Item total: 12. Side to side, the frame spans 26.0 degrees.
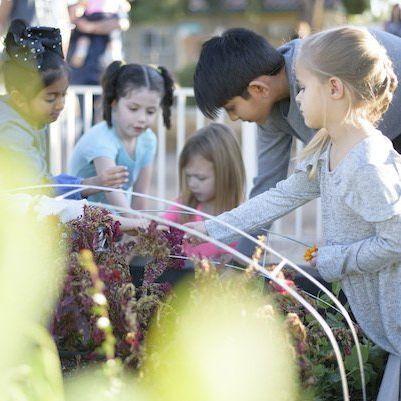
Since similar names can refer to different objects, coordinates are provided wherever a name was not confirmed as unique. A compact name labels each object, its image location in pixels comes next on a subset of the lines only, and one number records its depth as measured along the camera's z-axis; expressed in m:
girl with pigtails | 3.80
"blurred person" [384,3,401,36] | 7.61
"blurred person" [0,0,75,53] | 4.70
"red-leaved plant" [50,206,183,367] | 1.89
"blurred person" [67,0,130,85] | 6.45
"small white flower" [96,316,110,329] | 1.49
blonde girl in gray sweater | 2.11
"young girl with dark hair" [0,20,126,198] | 3.11
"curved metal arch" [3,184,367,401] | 1.66
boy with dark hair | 2.71
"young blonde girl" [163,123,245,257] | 3.87
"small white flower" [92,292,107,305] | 1.51
